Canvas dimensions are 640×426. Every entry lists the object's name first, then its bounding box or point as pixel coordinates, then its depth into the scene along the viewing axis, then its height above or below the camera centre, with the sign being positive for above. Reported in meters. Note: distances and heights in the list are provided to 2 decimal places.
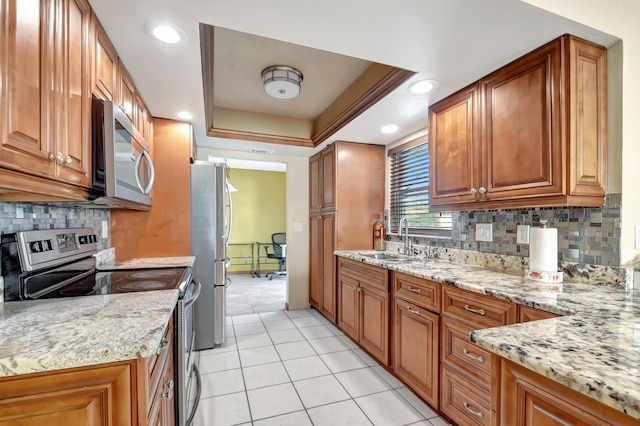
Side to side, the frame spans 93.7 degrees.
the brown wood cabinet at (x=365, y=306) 2.37 -0.84
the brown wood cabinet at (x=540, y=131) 1.42 +0.43
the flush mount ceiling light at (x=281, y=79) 2.35 +1.06
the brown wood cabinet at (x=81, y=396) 0.73 -0.47
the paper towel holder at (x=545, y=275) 1.55 -0.33
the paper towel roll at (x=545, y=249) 1.57 -0.19
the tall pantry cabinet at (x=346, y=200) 3.29 +0.14
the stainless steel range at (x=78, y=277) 1.19 -0.32
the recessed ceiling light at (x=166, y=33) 1.37 +0.85
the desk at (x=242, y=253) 6.64 -0.91
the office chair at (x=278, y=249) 6.19 -0.79
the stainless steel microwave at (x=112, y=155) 1.29 +0.27
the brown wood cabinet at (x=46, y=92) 0.81 +0.39
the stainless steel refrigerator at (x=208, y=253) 2.75 -0.38
